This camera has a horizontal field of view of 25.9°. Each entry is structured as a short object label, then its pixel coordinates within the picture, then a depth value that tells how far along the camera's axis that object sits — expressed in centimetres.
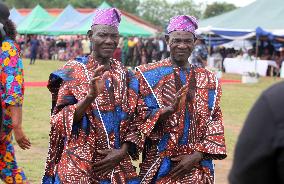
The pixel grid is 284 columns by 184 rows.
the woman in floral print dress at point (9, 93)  501
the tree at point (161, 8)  12013
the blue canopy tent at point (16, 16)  4604
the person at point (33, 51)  3508
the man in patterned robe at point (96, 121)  419
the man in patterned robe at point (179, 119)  441
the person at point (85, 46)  3398
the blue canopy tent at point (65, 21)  3950
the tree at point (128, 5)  9779
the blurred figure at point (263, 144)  165
